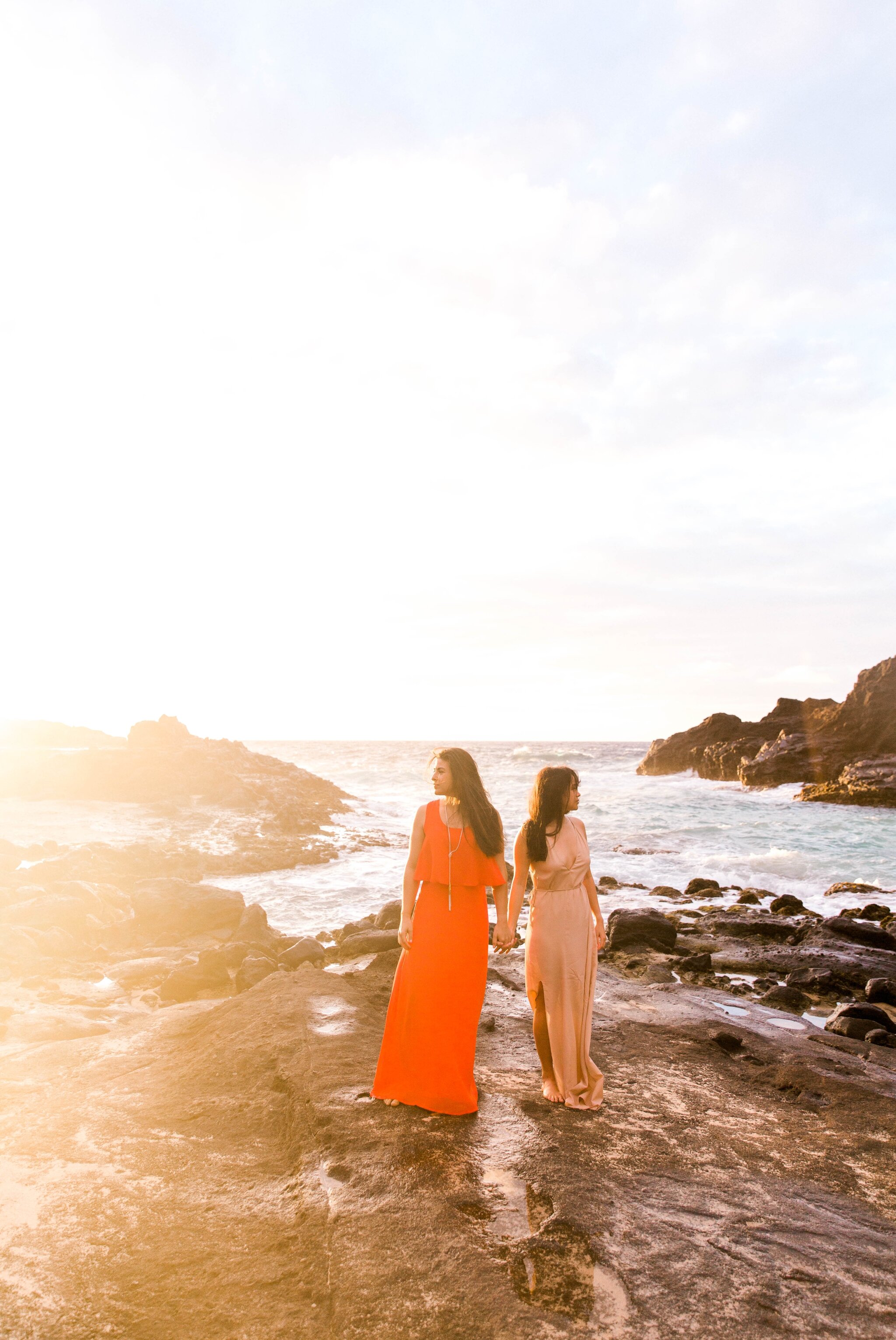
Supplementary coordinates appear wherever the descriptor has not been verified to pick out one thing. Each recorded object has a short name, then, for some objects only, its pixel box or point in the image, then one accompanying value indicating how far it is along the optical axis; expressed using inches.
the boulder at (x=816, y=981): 362.9
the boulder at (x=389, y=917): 426.6
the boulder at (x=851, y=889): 646.5
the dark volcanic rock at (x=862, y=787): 1318.9
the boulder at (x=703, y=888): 618.5
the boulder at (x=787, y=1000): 335.3
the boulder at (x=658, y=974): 349.5
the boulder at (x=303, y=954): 364.8
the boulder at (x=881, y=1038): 274.1
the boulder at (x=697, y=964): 378.0
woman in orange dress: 169.9
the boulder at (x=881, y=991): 348.2
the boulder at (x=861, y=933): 447.2
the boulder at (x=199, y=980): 325.7
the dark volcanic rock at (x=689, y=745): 2242.9
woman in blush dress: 182.4
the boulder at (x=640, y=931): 413.4
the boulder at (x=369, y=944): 366.3
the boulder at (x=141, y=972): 346.0
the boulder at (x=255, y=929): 398.9
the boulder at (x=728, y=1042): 242.2
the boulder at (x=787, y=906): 545.6
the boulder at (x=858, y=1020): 286.7
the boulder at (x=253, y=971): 328.2
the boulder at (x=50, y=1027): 250.7
